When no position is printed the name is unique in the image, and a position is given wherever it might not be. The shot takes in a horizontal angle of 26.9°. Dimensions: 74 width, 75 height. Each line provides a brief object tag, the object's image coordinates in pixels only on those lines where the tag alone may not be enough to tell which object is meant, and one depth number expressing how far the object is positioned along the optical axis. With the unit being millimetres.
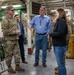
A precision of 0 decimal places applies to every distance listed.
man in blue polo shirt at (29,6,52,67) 4625
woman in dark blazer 3150
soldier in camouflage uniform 3944
